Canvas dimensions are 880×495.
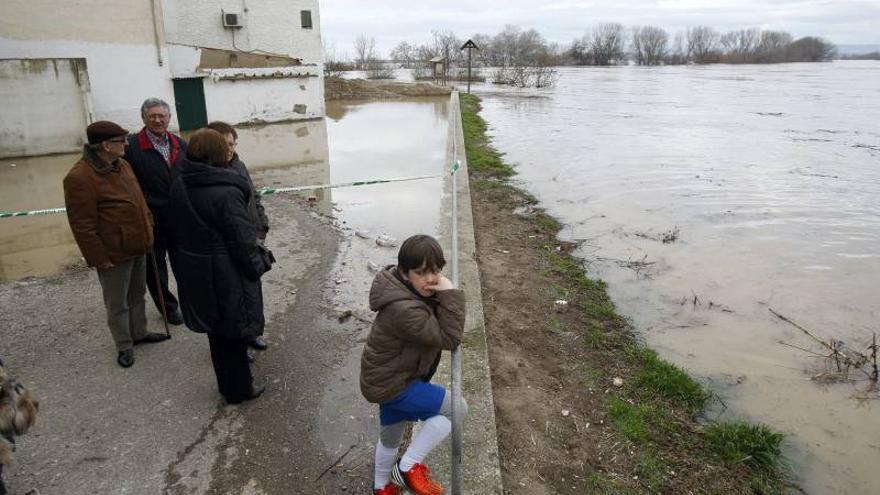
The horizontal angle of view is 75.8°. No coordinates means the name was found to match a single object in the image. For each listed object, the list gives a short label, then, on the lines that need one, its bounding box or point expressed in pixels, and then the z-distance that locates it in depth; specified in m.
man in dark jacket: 4.46
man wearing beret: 3.88
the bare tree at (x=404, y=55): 101.56
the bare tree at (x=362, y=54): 90.06
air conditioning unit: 21.84
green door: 17.94
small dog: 2.52
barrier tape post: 2.64
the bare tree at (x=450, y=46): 78.63
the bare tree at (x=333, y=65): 62.28
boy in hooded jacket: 2.55
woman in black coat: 3.22
